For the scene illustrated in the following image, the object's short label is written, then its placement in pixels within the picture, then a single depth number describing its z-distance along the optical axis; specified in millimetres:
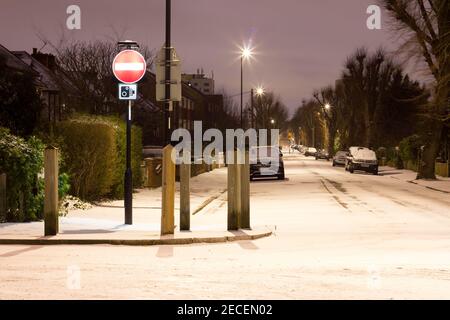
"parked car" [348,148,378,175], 46156
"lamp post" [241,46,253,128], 45844
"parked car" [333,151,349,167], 61847
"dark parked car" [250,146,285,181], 34750
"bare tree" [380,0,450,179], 34250
